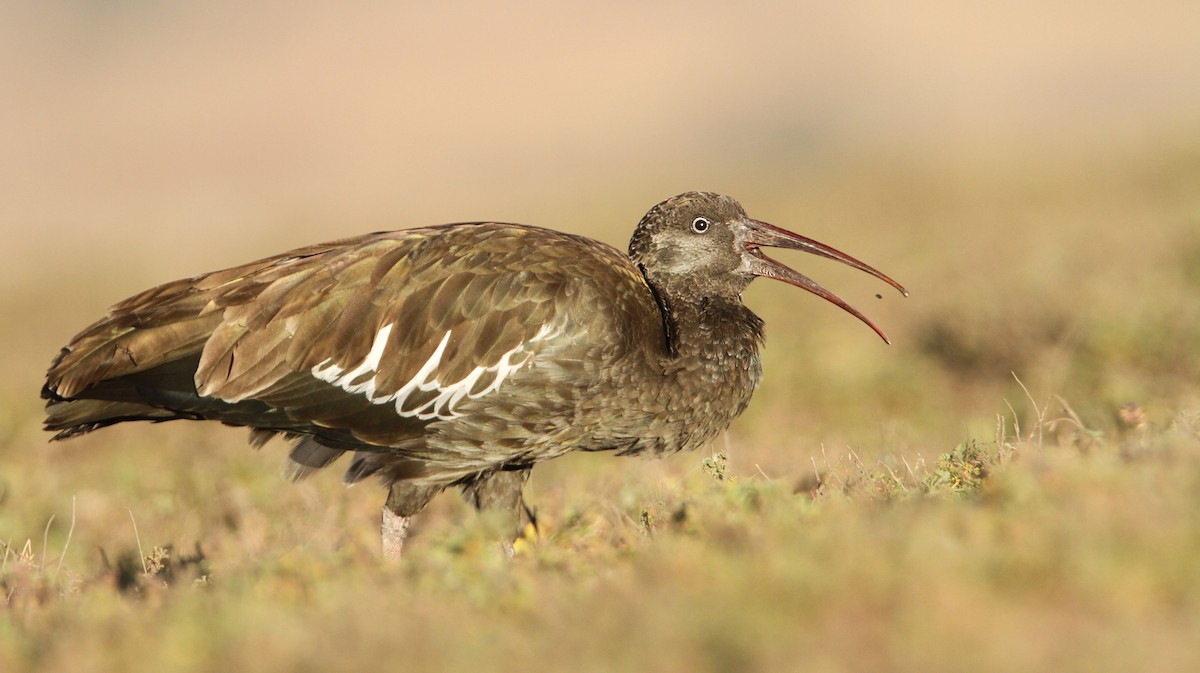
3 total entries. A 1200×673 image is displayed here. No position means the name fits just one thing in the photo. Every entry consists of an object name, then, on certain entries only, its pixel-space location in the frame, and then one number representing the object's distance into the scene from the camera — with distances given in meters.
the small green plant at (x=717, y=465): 11.09
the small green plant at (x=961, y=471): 10.13
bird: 11.60
